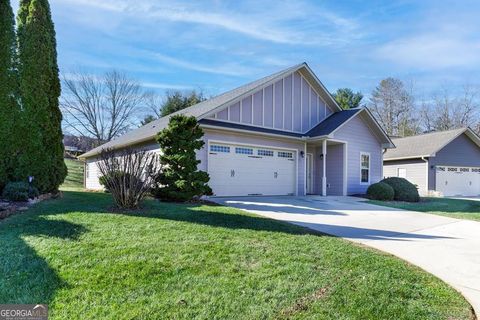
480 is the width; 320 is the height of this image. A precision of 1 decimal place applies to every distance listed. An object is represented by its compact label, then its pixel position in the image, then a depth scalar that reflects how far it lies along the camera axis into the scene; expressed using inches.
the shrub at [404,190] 595.5
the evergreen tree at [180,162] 404.8
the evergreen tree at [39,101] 402.0
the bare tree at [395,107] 1429.6
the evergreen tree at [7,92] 391.2
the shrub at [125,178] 312.7
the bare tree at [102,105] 1492.4
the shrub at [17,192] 347.9
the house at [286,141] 534.9
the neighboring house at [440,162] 858.8
